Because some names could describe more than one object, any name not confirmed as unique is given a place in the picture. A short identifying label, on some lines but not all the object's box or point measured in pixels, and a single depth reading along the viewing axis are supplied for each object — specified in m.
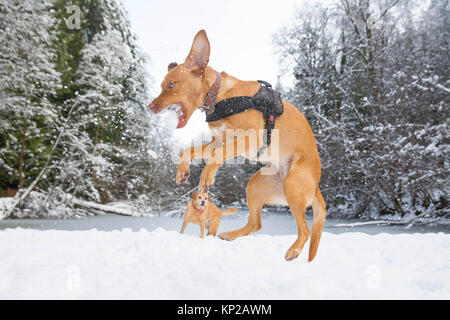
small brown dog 3.65
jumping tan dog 1.26
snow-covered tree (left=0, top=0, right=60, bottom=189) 6.22
